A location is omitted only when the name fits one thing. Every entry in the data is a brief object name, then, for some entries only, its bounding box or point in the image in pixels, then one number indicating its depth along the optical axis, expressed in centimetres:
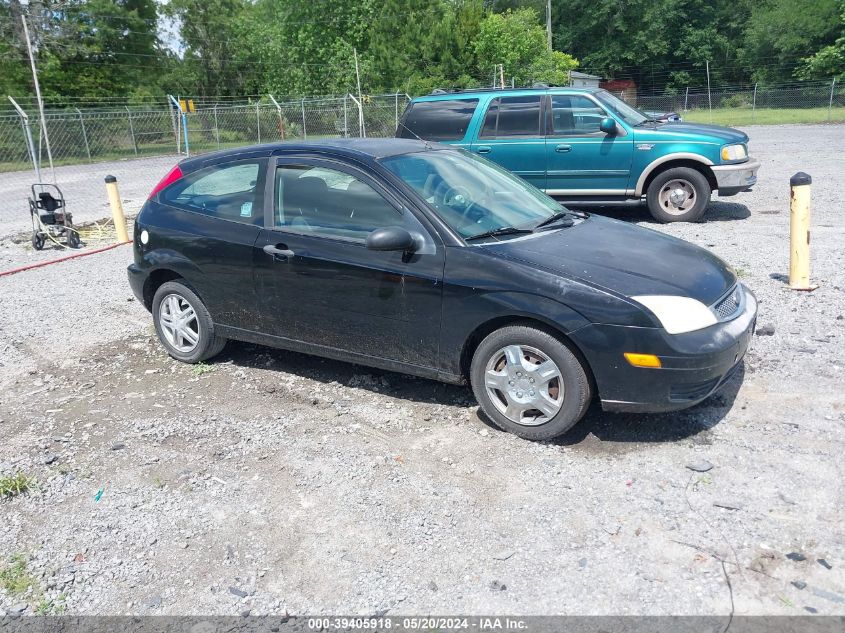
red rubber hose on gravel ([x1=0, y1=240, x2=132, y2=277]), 927
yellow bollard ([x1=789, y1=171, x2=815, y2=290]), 640
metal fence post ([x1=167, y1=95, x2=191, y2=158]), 2823
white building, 4091
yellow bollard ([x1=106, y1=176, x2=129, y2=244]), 1102
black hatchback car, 394
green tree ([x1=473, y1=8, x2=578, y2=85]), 3478
